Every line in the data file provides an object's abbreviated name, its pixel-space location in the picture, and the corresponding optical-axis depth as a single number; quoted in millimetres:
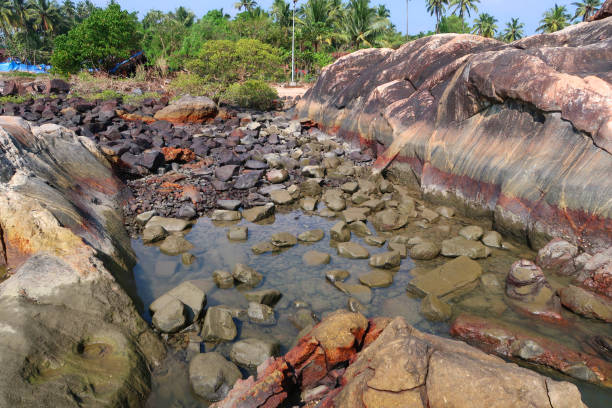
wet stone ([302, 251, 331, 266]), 6648
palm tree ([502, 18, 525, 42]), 52188
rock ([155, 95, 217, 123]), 17219
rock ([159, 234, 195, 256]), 6898
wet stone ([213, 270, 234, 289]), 5898
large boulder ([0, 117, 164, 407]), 3275
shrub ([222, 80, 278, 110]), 20781
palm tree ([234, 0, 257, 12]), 53825
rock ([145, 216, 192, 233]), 7812
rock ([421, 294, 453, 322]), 5070
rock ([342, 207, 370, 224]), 8312
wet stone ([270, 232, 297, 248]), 7262
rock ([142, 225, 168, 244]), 7238
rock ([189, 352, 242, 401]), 3822
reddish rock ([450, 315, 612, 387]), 3979
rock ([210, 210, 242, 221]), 8523
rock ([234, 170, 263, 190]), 10088
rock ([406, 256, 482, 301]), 5652
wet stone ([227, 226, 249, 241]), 7570
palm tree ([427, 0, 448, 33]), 48716
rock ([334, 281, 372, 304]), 5652
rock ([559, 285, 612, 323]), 4793
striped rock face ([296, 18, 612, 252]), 6105
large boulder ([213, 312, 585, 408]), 2496
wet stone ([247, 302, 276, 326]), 5078
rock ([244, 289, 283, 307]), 5375
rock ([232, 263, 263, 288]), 5957
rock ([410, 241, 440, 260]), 6703
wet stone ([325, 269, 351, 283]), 6078
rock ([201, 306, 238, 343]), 4629
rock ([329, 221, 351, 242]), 7527
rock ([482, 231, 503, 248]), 6961
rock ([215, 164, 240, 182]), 10461
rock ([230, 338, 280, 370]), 4273
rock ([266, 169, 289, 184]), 10570
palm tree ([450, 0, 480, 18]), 51219
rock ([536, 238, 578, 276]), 5812
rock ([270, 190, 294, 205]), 9360
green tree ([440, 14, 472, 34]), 49756
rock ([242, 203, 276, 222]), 8508
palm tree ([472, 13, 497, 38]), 50281
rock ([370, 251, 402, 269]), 6434
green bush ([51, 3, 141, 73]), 27141
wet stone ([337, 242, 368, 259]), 6848
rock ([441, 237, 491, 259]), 6609
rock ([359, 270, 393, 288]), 5961
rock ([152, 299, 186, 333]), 4637
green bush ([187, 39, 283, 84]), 20734
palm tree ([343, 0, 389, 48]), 38188
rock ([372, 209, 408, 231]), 7965
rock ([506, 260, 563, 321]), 5059
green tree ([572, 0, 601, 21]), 43506
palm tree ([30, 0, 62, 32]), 49250
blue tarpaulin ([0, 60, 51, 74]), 41344
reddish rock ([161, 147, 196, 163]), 11758
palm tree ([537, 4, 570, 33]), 44656
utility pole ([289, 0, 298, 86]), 31080
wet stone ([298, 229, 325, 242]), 7520
